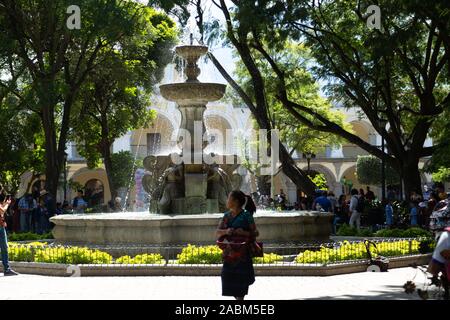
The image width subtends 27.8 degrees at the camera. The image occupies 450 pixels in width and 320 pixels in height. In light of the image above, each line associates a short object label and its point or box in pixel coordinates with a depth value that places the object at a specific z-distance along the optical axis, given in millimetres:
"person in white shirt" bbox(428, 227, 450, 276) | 7969
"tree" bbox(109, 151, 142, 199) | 48625
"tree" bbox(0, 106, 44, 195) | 39438
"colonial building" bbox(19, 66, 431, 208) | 56794
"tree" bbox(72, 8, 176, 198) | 32250
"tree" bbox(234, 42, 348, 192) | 42344
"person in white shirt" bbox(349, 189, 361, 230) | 24992
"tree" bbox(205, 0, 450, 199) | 23938
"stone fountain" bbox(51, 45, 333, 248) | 16094
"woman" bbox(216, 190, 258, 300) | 9508
